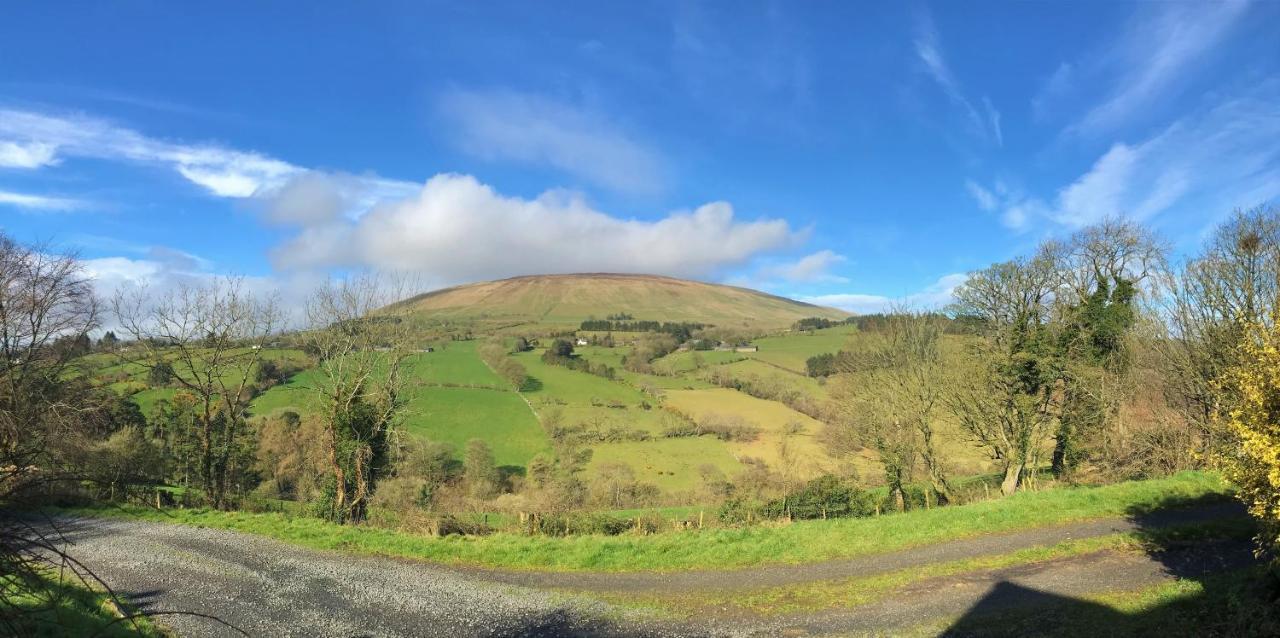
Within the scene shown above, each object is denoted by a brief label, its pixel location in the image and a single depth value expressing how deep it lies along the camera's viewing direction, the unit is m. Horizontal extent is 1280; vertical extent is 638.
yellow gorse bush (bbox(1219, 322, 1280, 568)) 8.59
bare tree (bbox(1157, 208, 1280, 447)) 23.19
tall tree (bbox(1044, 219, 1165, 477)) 28.92
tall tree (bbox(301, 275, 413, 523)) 26.27
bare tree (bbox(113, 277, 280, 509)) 27.98
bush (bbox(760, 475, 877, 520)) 28.58
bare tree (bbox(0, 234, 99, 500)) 19.45
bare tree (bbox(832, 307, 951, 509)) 31.73
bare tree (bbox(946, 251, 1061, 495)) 29.81
